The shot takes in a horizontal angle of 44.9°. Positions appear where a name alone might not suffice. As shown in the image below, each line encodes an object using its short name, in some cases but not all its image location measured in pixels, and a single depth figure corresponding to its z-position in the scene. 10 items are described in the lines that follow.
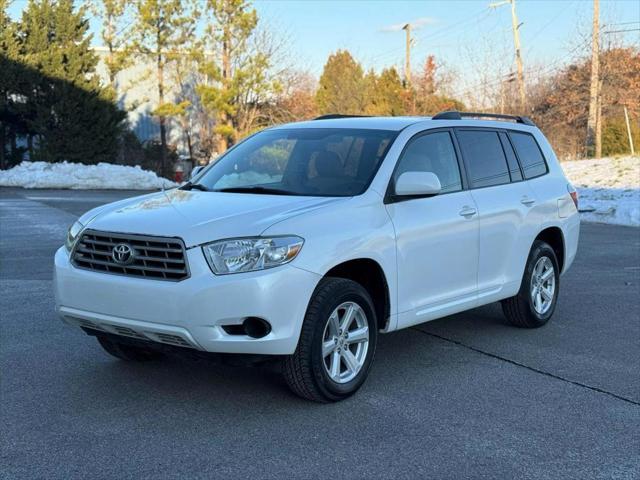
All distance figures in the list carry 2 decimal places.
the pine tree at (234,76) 36.50
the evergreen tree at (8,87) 30.73
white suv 4.42
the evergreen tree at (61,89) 31.27
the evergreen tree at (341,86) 44.16
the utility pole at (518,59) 36.84
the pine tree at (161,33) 35.81
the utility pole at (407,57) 44.66
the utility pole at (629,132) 32.66
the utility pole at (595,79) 31.86
